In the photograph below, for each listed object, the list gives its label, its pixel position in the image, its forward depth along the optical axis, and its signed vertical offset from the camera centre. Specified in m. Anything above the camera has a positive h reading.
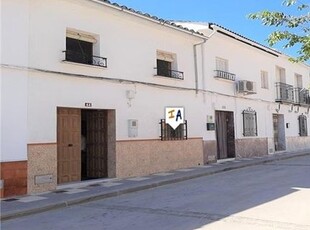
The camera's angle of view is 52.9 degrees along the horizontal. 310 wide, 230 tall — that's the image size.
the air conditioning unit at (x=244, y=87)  13.50 +2.13
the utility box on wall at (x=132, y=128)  9.25 +0.28
